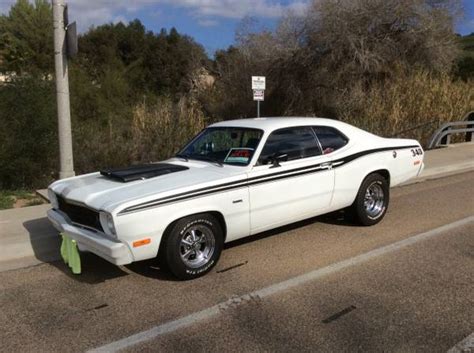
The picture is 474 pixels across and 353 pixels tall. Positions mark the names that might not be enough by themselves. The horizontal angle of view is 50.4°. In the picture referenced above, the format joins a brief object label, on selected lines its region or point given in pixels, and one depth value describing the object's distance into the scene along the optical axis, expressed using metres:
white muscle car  4.60
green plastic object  4.93
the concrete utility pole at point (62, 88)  7.49
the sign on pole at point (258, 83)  11.30
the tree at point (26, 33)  35.97
